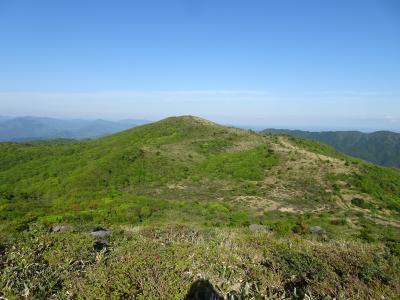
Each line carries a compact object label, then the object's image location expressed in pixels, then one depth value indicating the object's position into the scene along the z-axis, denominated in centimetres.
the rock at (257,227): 1923
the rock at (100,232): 1244
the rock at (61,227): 1556
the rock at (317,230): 2083
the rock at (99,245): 1000
